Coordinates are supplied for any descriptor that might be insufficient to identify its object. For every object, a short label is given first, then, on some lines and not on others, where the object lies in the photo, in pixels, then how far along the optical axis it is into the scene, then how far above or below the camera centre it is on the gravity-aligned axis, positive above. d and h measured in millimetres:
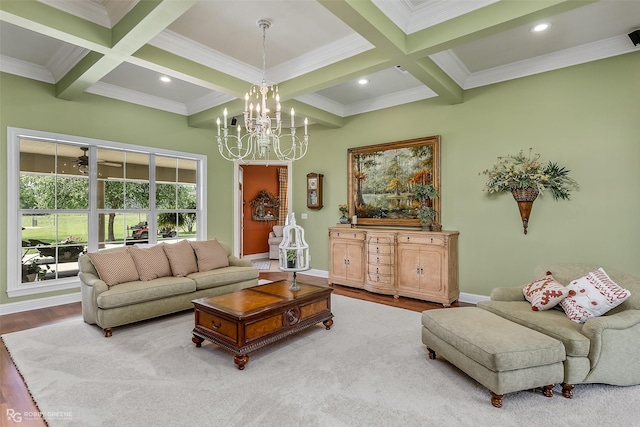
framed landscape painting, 5113 +584
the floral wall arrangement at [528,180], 3996 +405
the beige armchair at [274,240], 8789 -713
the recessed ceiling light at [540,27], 3304 +1898
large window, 4305 +200
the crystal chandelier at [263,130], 3440 +1318
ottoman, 2170 -981
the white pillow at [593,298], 2512 -668
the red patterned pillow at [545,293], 2762 -705
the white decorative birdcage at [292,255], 3584 -460
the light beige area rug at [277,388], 2092 -1292
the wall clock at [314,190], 6426 +456
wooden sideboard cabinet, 4574 -750
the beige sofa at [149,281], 3451 -812
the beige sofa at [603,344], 2314 -942
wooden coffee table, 2768 -957
